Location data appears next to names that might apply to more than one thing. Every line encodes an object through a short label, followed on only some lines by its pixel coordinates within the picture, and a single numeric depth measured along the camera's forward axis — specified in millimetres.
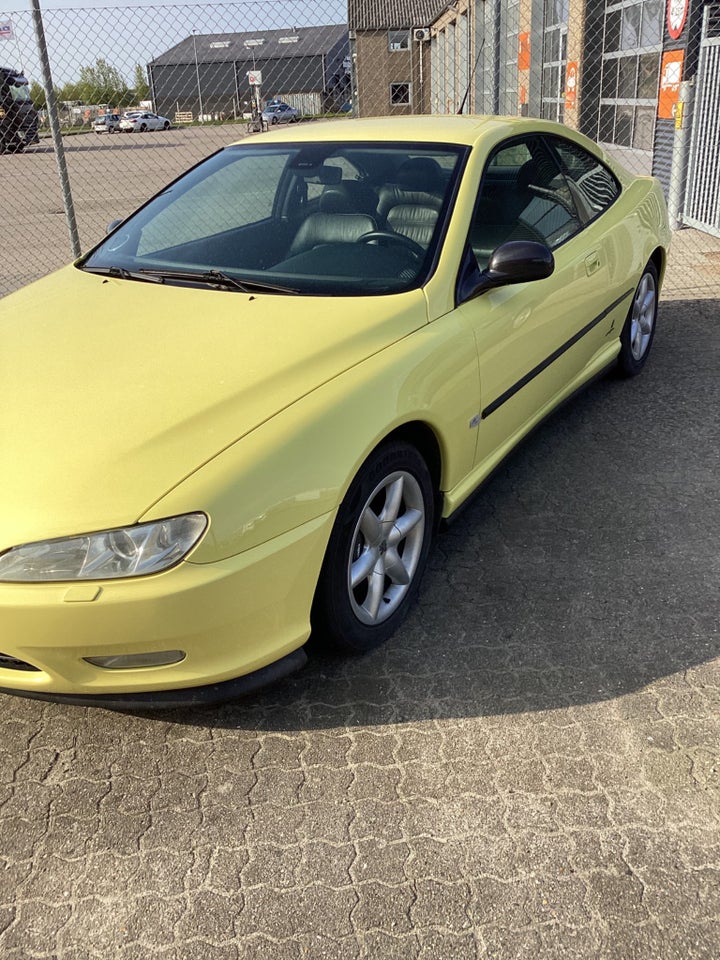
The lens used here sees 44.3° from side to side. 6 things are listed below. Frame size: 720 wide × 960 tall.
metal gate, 8711
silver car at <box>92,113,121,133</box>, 24373
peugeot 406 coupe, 2285
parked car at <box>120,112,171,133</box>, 33269
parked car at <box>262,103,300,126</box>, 29453
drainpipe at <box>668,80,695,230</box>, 9078
